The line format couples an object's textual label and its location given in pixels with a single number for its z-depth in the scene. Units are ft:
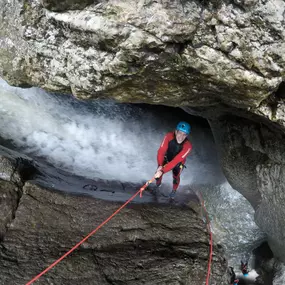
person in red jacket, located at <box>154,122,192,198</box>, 19.99
